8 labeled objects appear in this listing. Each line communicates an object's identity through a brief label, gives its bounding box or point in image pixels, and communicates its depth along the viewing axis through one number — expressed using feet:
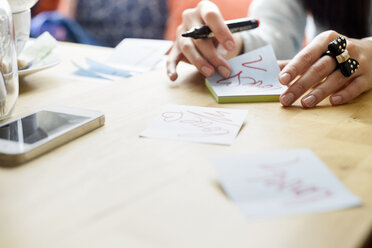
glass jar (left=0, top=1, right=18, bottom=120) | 2.07
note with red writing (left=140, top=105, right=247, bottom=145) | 1.86
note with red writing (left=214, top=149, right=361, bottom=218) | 1.31
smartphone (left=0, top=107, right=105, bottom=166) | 1.64
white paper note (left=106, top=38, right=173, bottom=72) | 3.17
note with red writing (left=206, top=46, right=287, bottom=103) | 2.35
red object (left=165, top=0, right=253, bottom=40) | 5.76
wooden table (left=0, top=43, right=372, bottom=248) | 1.18
